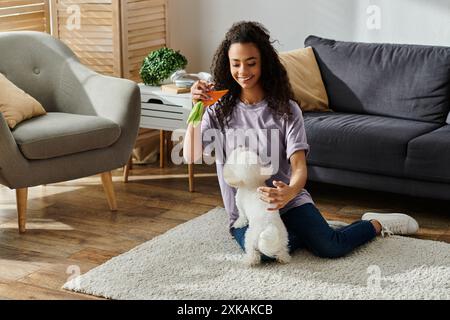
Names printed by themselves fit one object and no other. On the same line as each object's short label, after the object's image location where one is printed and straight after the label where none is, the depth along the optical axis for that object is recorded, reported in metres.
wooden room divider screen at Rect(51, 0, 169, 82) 4.31
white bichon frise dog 2.93
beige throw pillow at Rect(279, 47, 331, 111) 4.07
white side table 4.07
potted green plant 4.23
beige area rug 2.77
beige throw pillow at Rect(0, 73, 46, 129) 3.52
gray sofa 3.53
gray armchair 3.38
